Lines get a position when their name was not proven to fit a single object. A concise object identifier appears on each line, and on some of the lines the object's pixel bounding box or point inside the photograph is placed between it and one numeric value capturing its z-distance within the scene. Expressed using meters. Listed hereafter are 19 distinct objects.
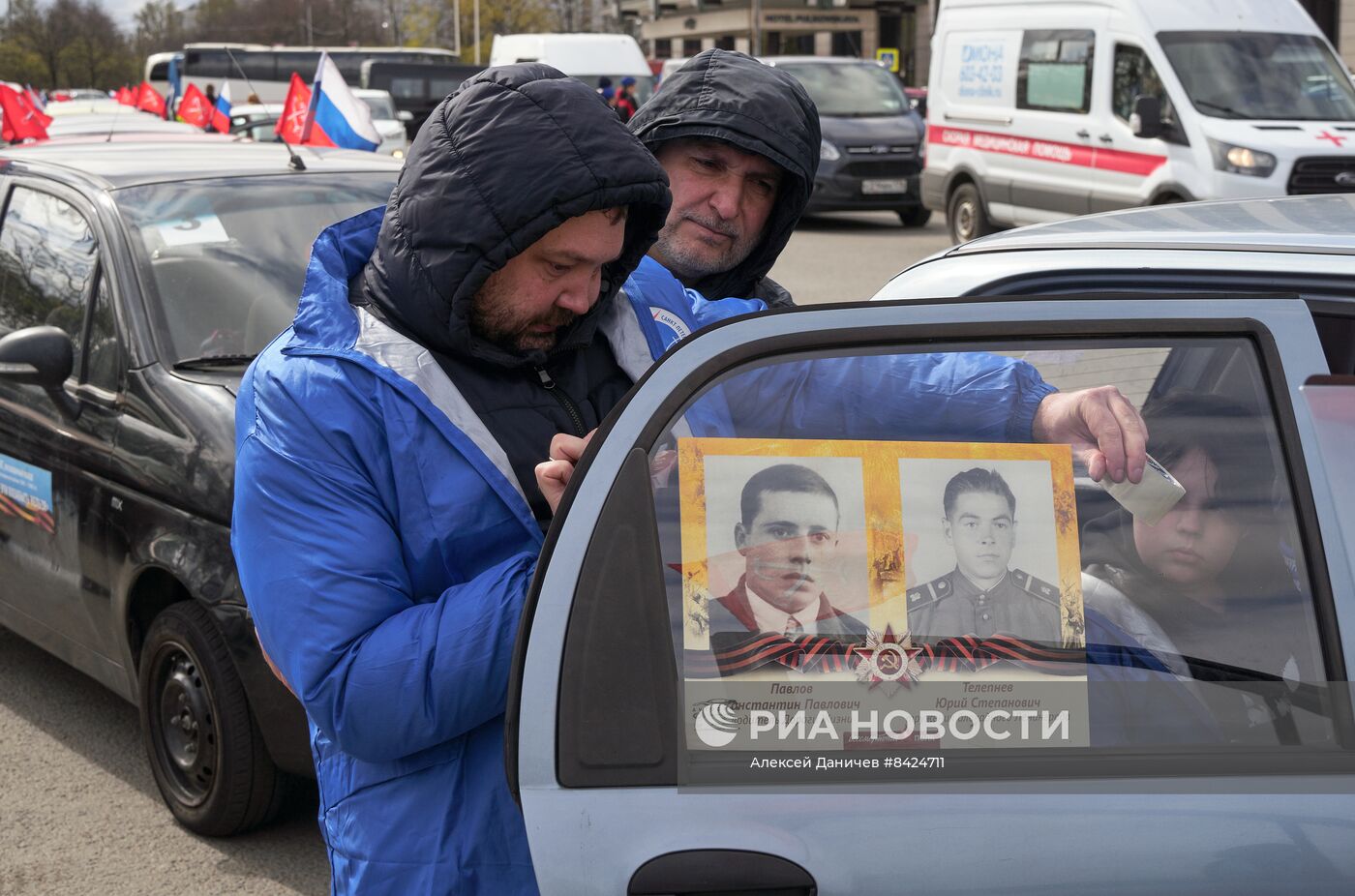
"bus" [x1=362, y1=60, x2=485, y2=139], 37.69
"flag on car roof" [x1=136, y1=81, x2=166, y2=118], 16.87
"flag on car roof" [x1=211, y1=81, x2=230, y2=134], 12.74
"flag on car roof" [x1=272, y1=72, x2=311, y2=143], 9.04
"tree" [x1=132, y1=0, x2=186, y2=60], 83.19
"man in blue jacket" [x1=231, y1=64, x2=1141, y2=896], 1.60
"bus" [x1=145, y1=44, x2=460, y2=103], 36.69
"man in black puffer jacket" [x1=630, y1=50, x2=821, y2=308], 2.69
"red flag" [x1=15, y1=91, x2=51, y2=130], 9.69
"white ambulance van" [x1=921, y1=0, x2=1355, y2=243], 11.16
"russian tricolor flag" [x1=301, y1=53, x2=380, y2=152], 8.63
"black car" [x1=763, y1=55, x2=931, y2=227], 16.44
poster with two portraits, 1.48
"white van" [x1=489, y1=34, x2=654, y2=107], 26.20
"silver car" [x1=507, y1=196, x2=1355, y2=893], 1.46
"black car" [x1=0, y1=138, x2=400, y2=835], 3.44
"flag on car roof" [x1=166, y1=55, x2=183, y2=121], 25.24
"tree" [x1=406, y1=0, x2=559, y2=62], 71.88
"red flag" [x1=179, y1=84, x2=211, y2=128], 11.99
